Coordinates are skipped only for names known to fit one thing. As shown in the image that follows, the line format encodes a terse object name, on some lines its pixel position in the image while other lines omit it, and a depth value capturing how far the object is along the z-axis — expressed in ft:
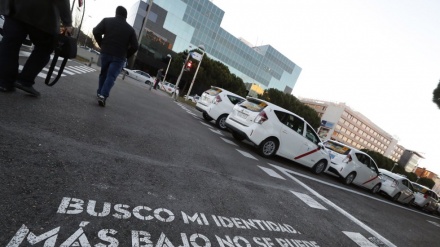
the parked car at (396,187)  47.09
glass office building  190.39
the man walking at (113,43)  19.01
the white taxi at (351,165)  36.78
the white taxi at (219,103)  35.78
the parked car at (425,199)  57.41
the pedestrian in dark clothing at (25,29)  12.32
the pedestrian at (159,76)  78.89
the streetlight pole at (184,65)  67.29
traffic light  71.40
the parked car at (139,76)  111.75
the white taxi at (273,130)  25.93
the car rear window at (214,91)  36.90
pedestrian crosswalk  21.49
